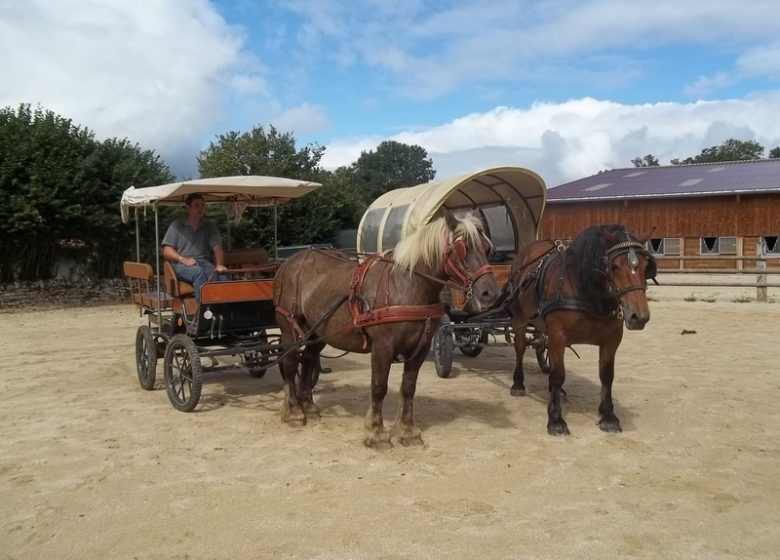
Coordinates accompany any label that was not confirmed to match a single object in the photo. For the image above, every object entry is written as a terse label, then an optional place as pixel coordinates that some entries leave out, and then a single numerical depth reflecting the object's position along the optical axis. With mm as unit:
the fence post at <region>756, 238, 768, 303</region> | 14734
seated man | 6590
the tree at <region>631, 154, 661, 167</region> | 66394
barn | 27516
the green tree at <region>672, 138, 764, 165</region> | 58812
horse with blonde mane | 4719
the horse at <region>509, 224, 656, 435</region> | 4852
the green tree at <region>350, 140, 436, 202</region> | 68375
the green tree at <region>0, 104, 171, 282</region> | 14992
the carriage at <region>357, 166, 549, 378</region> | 7256
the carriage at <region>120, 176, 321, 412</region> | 6301
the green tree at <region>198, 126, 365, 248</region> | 20109
